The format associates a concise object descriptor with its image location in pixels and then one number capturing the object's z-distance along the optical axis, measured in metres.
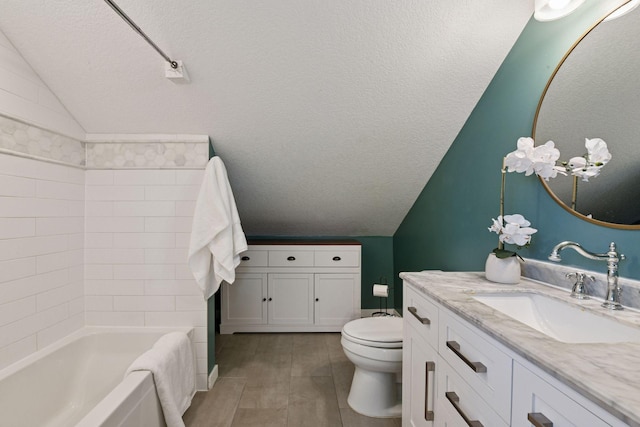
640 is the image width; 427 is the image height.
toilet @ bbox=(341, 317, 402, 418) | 1.75
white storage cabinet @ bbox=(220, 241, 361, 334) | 3.07
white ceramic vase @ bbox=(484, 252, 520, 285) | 1.31
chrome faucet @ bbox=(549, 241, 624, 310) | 0.98
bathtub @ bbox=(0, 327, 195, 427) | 1.30
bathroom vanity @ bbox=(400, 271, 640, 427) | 0.56
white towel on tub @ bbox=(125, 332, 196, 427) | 1.52
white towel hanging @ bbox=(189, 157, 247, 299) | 2.01
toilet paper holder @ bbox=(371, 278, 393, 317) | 2.49
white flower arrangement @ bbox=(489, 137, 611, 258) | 1.12
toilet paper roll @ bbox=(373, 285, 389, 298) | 2.46
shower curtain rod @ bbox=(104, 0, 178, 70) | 1.19
